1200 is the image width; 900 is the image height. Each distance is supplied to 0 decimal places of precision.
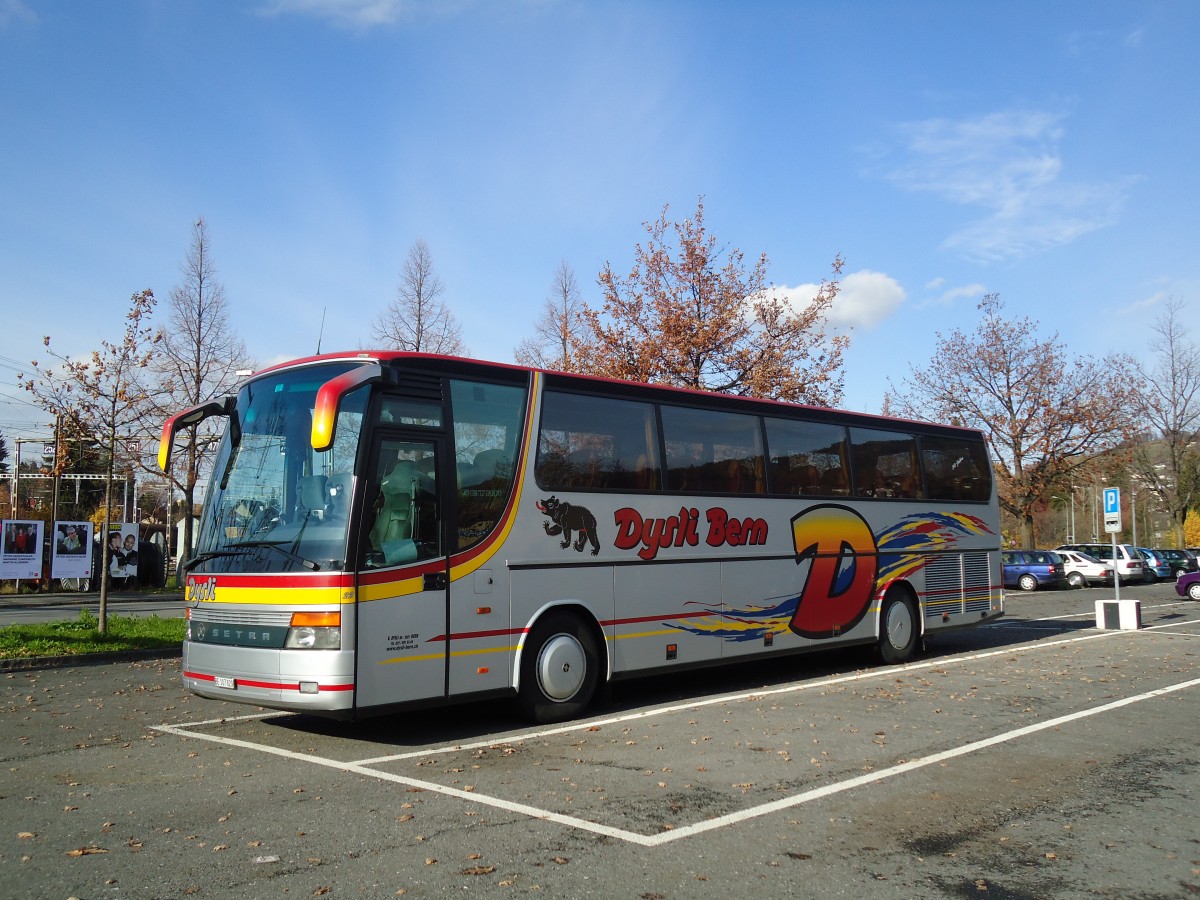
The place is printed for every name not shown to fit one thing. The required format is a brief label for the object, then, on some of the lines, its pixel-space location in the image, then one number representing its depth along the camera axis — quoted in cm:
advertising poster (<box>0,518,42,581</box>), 3206
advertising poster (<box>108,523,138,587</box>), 3375
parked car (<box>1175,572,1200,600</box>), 3073
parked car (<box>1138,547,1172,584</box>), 4178
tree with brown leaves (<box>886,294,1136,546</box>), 4309
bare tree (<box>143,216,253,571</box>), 2988
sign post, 2198
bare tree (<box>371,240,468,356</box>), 2795
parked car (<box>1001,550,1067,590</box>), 3731
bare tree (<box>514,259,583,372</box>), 3062
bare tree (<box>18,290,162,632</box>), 1673
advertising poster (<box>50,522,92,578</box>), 3241
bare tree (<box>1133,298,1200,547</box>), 4922
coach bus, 815
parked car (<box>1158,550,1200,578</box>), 4341
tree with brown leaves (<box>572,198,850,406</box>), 2786
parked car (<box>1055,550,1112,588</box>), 3775
